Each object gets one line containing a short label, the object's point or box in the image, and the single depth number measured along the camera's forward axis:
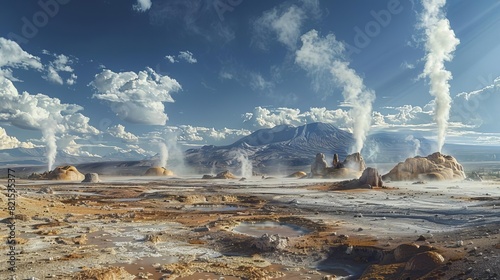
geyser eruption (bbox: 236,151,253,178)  180.12
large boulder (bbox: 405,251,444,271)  12.54
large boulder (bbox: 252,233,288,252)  17.92
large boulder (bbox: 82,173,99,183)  110.62
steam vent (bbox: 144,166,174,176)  177.62
